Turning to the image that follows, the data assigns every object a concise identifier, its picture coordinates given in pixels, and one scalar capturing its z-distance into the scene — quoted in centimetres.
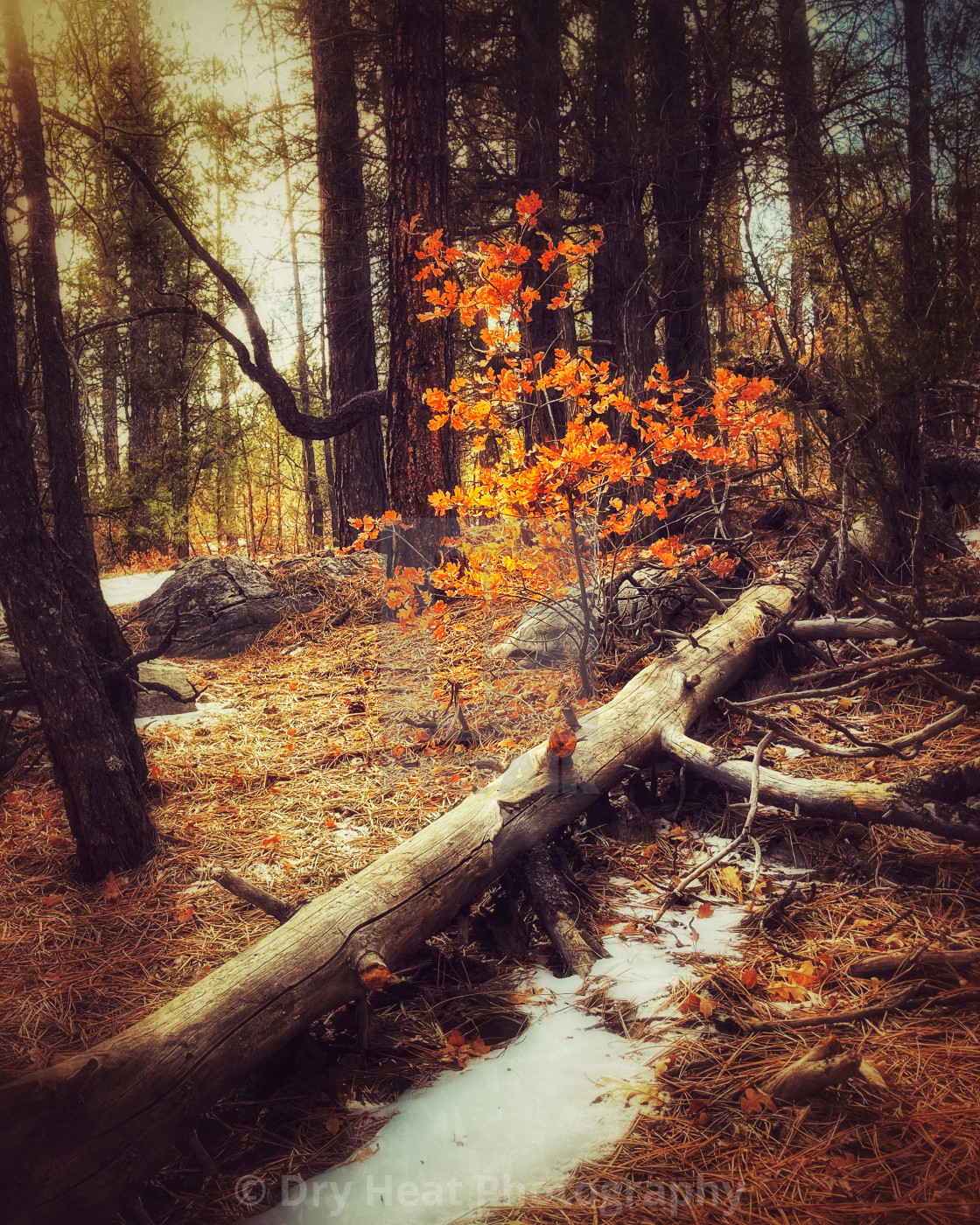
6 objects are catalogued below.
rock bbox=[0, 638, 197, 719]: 418
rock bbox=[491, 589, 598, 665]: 429
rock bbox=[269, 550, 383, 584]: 611
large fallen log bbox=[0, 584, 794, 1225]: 133
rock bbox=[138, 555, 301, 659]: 551
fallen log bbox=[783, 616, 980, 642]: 333
